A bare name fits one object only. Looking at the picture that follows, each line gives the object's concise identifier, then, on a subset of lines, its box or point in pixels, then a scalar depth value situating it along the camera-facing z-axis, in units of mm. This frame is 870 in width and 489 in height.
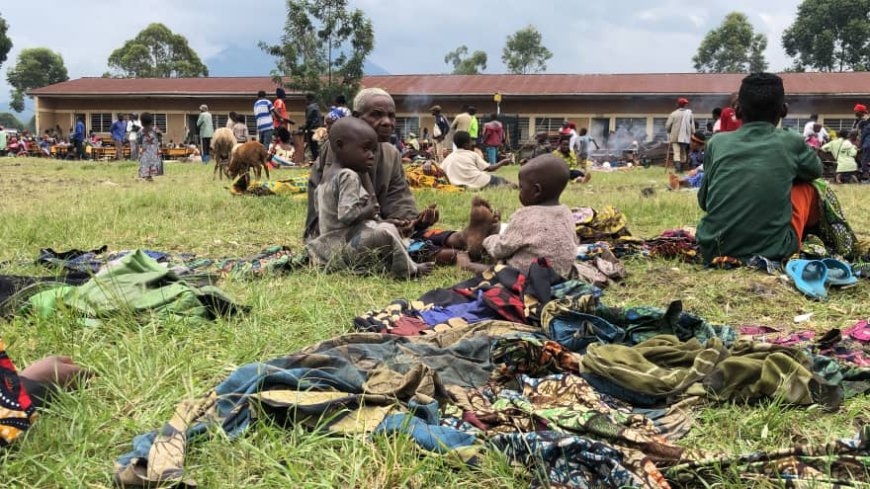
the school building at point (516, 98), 22609
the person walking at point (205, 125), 17000
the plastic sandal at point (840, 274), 3662
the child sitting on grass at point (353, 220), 3879
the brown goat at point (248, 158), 9547
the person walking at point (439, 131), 16062
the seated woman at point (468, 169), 9523
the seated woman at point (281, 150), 15102
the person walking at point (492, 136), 15852
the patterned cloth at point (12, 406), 1688
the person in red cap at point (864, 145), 12500
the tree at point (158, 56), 49188
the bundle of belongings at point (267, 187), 8070
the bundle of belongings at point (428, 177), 9406
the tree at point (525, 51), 54094
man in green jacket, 4026
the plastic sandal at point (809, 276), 3572
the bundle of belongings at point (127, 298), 2725
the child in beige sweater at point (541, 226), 3539
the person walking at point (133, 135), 19062
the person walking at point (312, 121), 14016
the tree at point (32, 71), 55594
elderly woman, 4594
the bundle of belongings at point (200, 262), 3873
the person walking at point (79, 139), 22016
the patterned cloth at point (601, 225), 5145
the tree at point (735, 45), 45188
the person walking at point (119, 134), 21531
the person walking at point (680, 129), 13938
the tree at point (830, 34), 38938
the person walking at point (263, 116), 14164
